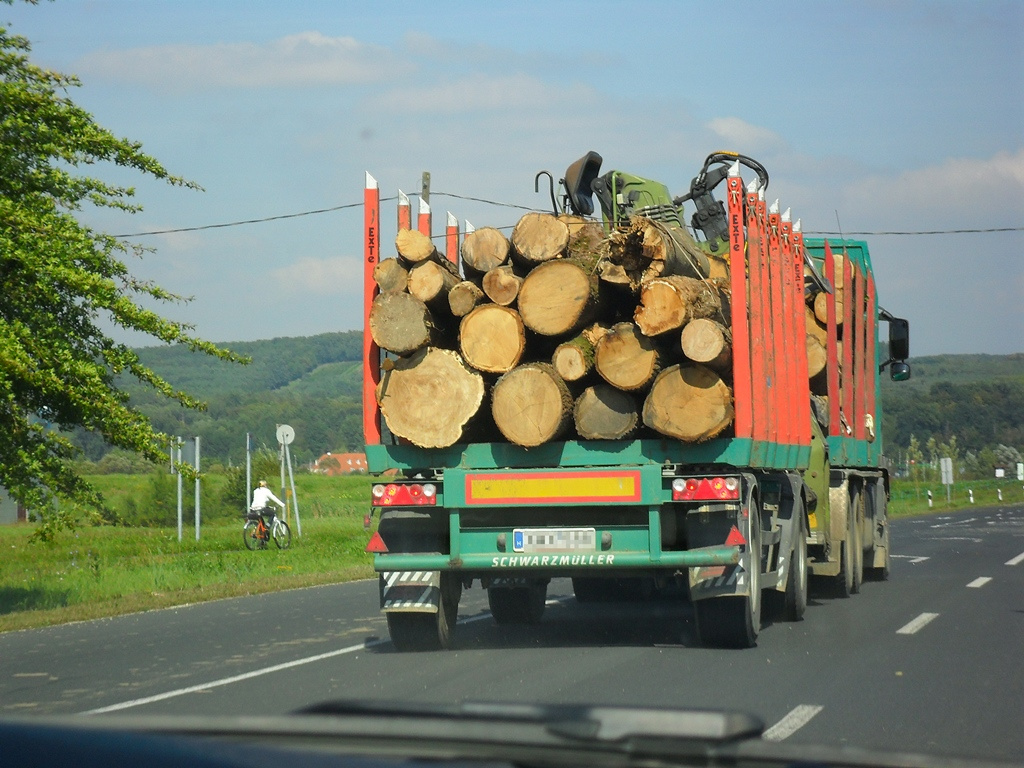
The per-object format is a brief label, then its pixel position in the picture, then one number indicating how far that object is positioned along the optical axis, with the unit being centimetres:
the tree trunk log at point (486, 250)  1992
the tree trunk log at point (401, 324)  1959
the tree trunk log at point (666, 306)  1853
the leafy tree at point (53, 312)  2603
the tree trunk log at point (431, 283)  1959
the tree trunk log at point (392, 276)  1989
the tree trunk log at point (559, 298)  1911
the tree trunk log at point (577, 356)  1906
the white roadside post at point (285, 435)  5575
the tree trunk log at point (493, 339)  1936
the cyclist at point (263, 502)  5831
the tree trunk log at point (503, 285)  1959
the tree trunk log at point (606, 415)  1889
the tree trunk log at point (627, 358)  1878
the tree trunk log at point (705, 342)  1839
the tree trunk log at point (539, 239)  1945
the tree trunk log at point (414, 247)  1986
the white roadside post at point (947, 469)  12247
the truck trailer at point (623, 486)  1844
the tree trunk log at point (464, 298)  1977
